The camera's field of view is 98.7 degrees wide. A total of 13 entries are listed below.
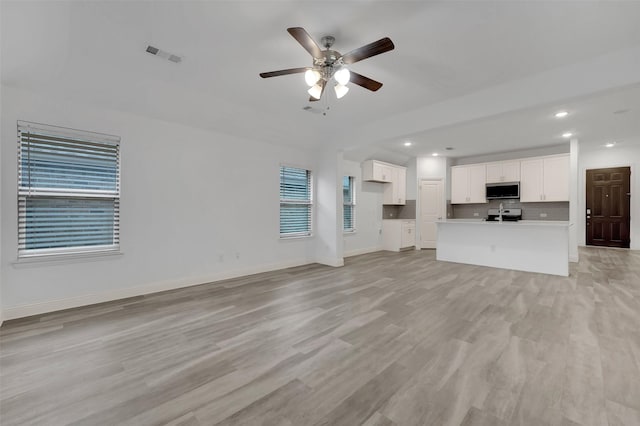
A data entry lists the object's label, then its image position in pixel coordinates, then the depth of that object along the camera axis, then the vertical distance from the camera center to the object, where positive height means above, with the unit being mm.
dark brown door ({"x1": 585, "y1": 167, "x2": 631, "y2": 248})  7777 +191
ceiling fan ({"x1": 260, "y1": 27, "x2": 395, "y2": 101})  2232 +1377
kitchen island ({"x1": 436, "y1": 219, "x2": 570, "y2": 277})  4957 -642
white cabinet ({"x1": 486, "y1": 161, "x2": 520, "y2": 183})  7517 +1158
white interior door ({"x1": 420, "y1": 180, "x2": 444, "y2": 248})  8453 +104
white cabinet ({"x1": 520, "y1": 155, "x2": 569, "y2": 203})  6820 +879
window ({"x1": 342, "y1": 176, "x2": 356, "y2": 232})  7328 +208
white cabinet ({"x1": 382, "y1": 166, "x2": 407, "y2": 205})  8227 +720
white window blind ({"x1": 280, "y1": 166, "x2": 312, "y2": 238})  5844 +212
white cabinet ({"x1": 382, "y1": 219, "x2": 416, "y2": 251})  8055 -649
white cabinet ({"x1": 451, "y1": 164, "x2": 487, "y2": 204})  8094 +873
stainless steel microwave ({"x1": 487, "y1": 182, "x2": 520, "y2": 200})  7477 +635
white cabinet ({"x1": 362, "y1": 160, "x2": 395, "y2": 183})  7527 +1141
